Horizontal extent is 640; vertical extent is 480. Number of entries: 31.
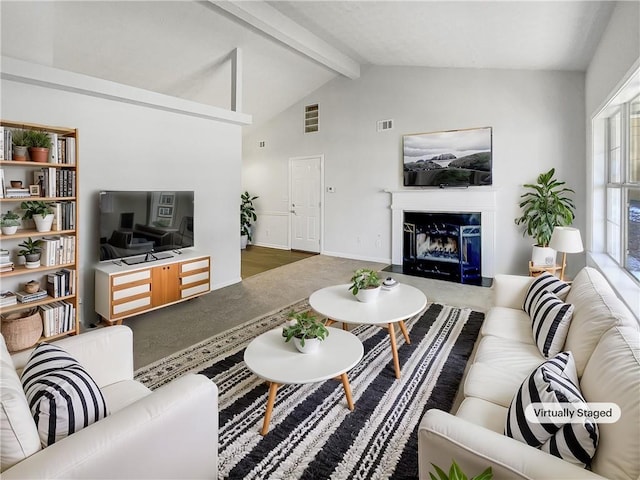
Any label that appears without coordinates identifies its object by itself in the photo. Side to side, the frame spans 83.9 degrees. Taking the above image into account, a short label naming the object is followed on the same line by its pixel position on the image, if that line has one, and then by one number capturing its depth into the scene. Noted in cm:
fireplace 517
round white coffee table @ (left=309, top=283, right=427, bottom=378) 246
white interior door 692
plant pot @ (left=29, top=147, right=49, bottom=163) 271
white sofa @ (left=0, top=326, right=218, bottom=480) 99
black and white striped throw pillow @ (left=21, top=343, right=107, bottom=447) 110
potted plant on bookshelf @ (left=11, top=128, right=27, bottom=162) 265
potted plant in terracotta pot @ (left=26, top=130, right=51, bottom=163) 272
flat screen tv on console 336
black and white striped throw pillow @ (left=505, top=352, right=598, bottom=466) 106
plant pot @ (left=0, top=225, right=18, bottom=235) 266
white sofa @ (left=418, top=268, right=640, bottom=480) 101
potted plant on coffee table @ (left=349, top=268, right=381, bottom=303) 277
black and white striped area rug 166
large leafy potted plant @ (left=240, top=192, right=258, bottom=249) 775
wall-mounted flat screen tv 504
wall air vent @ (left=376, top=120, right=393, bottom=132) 585
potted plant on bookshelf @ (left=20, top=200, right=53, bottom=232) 280
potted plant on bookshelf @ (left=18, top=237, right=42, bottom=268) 280
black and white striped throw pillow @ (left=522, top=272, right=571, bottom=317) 230
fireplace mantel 506
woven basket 261
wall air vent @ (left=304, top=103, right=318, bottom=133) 677
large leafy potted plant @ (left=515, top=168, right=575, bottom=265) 425
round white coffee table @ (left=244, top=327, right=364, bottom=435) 180
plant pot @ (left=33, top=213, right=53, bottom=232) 279
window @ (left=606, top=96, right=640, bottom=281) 279
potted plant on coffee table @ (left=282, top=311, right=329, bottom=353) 201
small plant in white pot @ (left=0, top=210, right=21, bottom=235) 264
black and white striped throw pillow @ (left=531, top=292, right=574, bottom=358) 188
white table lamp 309
